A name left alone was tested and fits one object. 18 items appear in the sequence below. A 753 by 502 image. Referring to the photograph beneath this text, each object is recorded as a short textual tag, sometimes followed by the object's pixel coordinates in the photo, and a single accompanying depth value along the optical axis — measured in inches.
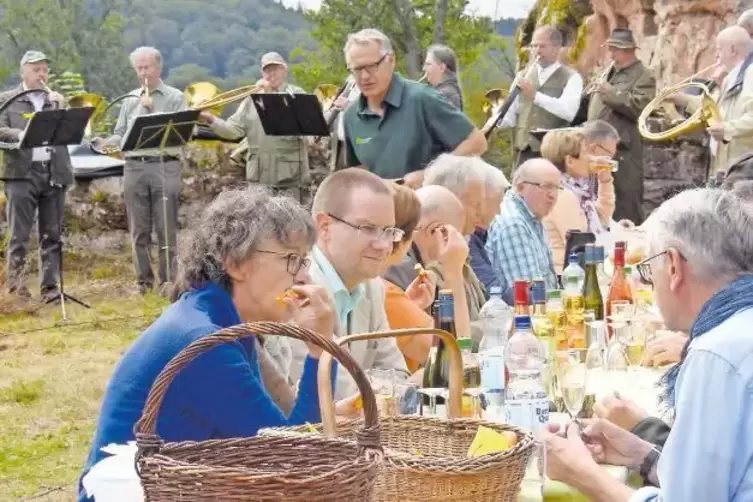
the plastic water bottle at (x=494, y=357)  118.3
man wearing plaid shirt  206.1
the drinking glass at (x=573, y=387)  117.3
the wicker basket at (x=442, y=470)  80.0
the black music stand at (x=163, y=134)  358.9
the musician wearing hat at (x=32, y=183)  365.1
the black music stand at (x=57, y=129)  344.5
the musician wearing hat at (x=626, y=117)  379.9
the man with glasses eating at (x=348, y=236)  138.7
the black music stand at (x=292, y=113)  390.0
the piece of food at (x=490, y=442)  86.2
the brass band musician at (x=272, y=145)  415.8
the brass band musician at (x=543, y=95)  372.8
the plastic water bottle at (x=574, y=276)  168.7
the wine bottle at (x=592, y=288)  175.0
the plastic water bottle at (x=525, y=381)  105.9
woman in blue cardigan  97.8
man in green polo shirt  262.4
